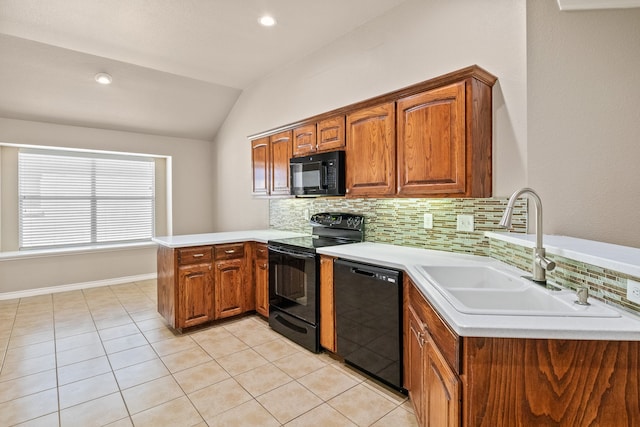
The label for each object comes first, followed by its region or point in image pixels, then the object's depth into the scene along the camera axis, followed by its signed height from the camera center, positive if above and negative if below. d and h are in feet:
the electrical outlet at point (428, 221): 8.42 -0.29
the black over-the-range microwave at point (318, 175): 9.32 +1.13
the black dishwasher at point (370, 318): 6.97 -2.51
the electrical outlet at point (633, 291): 3.74 -0.97
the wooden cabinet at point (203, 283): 10.46 -2.44
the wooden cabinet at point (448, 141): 6.63 +1.49
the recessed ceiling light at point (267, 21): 9.76 +5.87
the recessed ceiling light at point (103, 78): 12.45 +5.24
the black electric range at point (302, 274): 9.15 -1.91
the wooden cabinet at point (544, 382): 3.44 -1.93
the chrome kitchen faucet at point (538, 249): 4.71 -0.63
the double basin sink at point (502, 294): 3.98 -1.30
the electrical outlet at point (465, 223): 7.66 -0.32
